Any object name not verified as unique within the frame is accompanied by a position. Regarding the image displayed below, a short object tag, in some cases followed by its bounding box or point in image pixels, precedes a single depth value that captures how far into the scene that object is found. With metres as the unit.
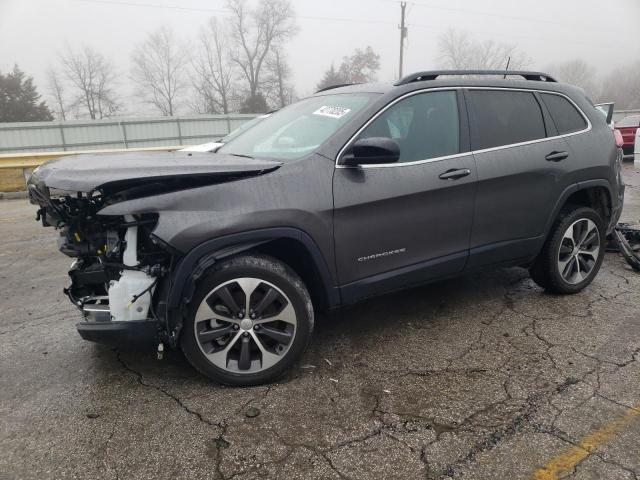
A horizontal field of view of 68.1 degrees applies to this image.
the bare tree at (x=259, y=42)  52.03
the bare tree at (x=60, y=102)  48.69
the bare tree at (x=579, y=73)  73.56
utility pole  36.91
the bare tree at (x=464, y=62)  58.53
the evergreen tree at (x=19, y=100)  43.19
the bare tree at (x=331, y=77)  54.64
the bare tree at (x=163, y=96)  51.22
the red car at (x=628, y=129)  15.66
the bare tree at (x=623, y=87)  67.38
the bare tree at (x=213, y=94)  51.62
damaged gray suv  2.56
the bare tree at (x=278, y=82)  50.62
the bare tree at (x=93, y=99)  50.03
